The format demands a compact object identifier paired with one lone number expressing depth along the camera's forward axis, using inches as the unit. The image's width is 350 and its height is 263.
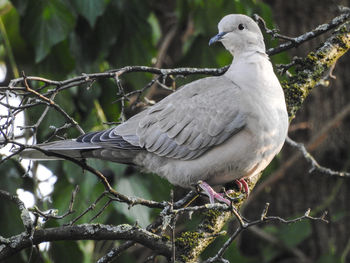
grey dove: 247.1
